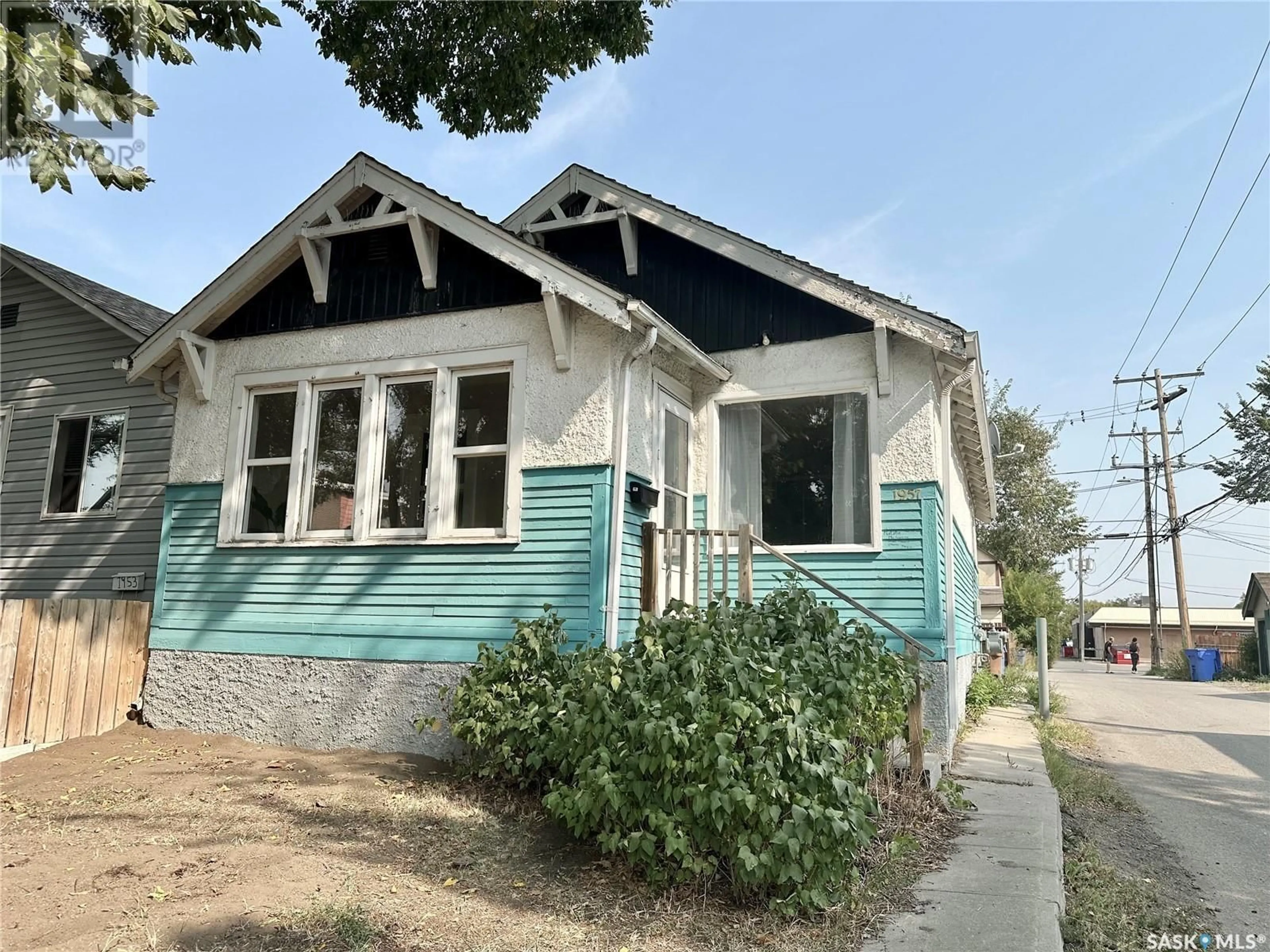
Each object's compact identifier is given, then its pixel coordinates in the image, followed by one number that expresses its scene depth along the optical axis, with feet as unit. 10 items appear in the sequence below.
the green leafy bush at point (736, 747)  13.19
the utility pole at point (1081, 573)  209.01
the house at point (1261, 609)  98.73
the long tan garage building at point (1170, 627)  165.58
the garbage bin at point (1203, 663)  95.40
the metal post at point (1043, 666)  42.98
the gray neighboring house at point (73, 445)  35.04
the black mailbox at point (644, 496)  23.41
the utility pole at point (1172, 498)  102.22
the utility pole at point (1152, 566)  117.19
